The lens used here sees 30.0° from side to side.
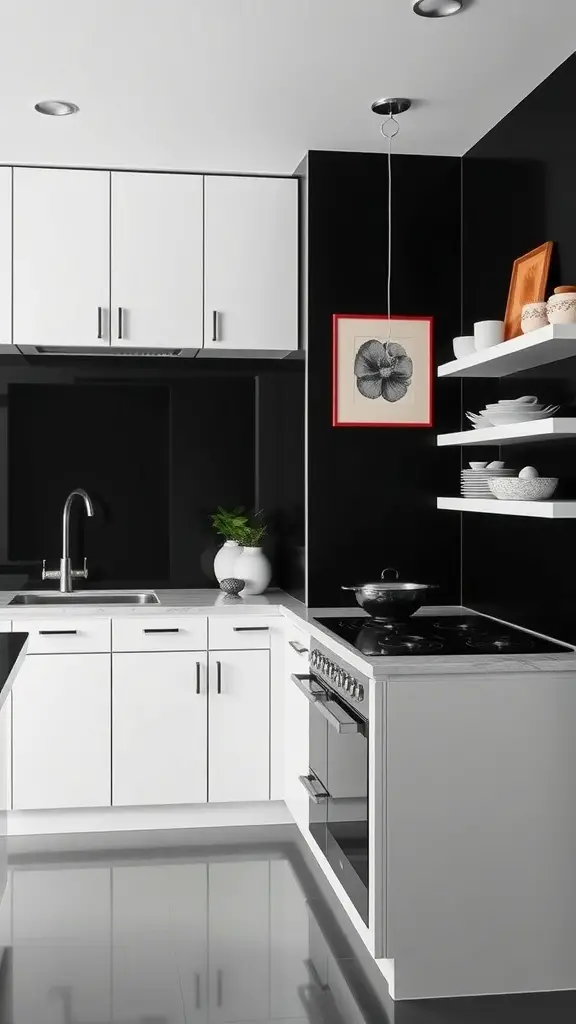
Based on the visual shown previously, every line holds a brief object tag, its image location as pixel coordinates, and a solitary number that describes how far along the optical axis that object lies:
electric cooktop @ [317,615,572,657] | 3.05
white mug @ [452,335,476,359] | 3.66
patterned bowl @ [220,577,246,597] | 4.53
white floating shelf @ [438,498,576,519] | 2.89
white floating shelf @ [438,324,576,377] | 2.86
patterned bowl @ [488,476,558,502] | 3.10
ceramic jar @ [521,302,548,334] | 3.13
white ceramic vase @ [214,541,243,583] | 4.67
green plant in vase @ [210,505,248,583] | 4.66
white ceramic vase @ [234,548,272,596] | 4.59
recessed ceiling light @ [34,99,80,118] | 3.62
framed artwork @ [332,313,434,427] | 4.24
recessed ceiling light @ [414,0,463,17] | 2.85
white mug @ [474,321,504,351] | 3.47
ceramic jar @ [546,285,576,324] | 2.94
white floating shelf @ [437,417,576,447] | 2.89
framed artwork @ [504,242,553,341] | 3.33
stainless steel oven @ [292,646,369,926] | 2.97
